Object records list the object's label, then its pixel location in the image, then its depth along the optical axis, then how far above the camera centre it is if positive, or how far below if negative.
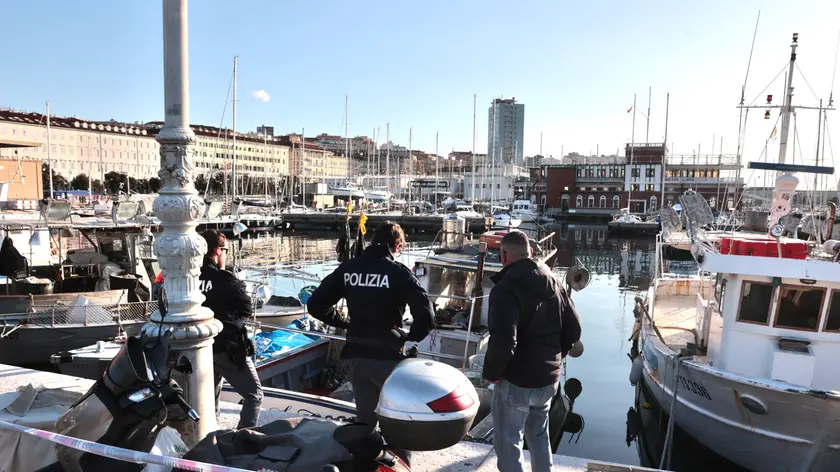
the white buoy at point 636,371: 13.62 -4.21
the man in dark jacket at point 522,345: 3.96 -1.07
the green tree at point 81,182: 92.44 +0.64
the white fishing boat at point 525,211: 70.62 -2.09
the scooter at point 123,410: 3.36 -1.36
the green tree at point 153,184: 97.01 +0.49
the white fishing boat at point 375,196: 92.68 -0.67
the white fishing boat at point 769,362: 8.33 -2.58
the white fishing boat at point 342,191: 89.64 +0.06
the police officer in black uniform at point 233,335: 4.95 -1.28
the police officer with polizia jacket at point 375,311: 4.19 -0.89
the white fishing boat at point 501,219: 62.35 -2.82
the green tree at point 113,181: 93.12 +0.91
